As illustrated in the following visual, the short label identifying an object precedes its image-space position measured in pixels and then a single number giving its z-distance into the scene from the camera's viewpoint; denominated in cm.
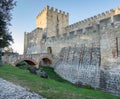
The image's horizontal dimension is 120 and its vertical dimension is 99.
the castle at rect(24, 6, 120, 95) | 645
